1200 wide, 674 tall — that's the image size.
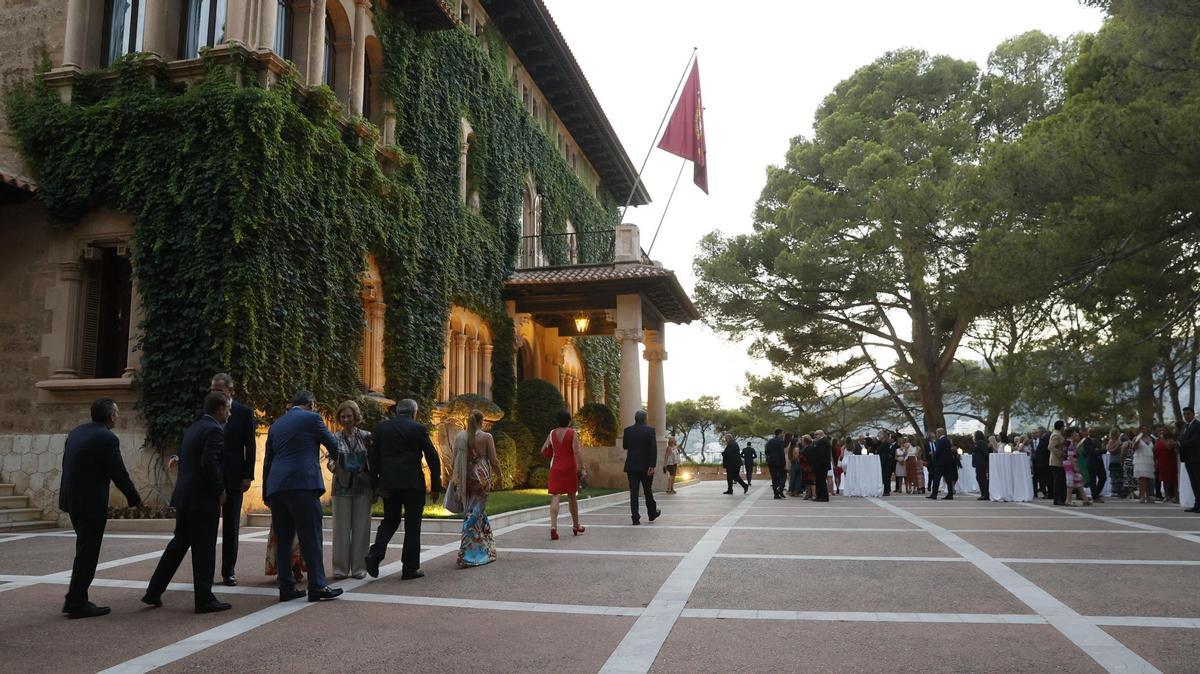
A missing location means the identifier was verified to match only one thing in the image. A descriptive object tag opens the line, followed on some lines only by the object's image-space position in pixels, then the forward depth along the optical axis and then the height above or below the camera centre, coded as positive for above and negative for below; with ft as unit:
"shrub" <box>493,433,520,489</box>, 65.36 -1.38
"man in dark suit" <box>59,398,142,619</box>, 20.89 -1.21
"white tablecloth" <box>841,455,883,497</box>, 76.69 -3.59
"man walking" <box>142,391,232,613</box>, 21.85 -1.63
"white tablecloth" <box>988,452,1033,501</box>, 66.33 -3.29
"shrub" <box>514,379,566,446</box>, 78.02 +3.02
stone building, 45.57 +12.06
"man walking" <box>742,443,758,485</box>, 90.12 -1.94
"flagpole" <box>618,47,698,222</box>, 90.02 +35.27
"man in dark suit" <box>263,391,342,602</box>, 22.50 -1.31
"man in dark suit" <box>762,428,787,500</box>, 69.87 -1.92
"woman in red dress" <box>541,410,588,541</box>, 38.37 -1.13
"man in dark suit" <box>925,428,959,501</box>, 67.31 -2.10
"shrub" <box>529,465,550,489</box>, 73.72 -3.34
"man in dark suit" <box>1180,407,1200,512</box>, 50.06 -0.97
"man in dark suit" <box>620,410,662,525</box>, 44.57 -0.86
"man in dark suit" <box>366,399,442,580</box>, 26.55 -1.12
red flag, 89.51 +32.45
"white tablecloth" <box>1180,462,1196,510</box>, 54.34 -3.74
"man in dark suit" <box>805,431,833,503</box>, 66.03 -1.85
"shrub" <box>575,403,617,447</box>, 80.69 +1.05
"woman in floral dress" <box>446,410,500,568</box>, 29.12 -1.59
